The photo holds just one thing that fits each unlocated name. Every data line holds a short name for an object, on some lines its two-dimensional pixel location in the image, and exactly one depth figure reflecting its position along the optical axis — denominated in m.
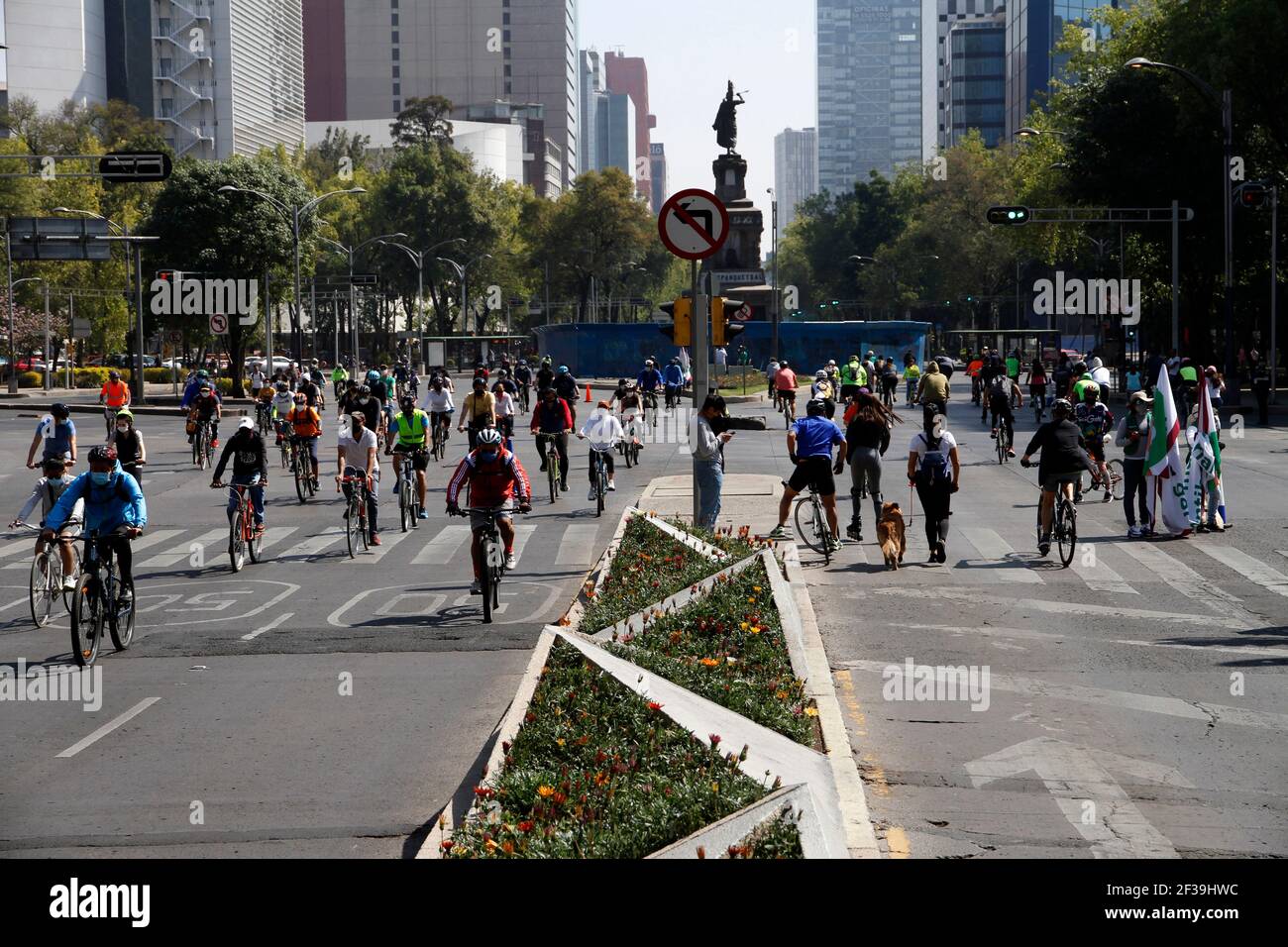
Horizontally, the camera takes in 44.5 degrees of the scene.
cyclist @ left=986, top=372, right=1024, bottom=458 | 29.69
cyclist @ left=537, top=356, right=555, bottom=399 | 34.44
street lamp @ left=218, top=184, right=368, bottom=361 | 57.53
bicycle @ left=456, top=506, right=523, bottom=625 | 14.39
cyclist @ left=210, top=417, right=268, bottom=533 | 18.47
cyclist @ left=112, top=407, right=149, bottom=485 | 19.59
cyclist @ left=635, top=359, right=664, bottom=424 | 42.06
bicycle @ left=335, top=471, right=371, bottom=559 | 19.29
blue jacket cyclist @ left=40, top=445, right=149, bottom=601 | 13.65
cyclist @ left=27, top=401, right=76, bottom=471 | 19.83
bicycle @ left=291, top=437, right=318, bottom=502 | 25.34
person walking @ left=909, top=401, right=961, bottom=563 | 17.28
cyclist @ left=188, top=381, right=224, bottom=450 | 31.55
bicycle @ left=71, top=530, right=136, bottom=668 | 12.59
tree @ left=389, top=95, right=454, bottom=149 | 131.25
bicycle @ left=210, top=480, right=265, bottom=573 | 18.15
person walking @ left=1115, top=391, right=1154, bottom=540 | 19.81
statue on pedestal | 75.75
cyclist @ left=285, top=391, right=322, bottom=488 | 24.84
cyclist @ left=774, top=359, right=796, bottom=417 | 41.69
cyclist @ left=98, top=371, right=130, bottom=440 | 35.81
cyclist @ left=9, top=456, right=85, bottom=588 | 14.29
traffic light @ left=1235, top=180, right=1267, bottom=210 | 40.69
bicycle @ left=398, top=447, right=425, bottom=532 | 22.00
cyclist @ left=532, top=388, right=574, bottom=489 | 24.16
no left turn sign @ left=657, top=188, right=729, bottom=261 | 13.91
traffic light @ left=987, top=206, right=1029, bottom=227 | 42.28
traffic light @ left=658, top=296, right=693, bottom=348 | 15.15
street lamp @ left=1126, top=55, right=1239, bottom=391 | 41.75
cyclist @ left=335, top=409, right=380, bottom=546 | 19.62
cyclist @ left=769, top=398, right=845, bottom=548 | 18.00
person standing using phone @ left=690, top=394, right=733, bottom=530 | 16.95
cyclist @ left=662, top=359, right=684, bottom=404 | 46.62
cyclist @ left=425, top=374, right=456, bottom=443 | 30.70
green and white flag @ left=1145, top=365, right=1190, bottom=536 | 19.61
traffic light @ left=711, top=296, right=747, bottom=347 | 15.52
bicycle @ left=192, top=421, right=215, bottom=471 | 32.25
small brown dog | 17.22
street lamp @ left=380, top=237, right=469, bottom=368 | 95.75
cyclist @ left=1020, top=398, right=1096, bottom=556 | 17.38
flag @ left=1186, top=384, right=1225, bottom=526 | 19.80
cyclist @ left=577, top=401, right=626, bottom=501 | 22.73
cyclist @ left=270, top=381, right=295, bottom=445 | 32.08
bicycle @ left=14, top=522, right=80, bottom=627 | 14.57
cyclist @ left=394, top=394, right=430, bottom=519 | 21.58
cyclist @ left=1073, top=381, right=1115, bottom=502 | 22.75
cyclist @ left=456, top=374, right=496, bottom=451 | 24.45
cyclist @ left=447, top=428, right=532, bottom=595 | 14.91
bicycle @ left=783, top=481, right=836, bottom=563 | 18.05
